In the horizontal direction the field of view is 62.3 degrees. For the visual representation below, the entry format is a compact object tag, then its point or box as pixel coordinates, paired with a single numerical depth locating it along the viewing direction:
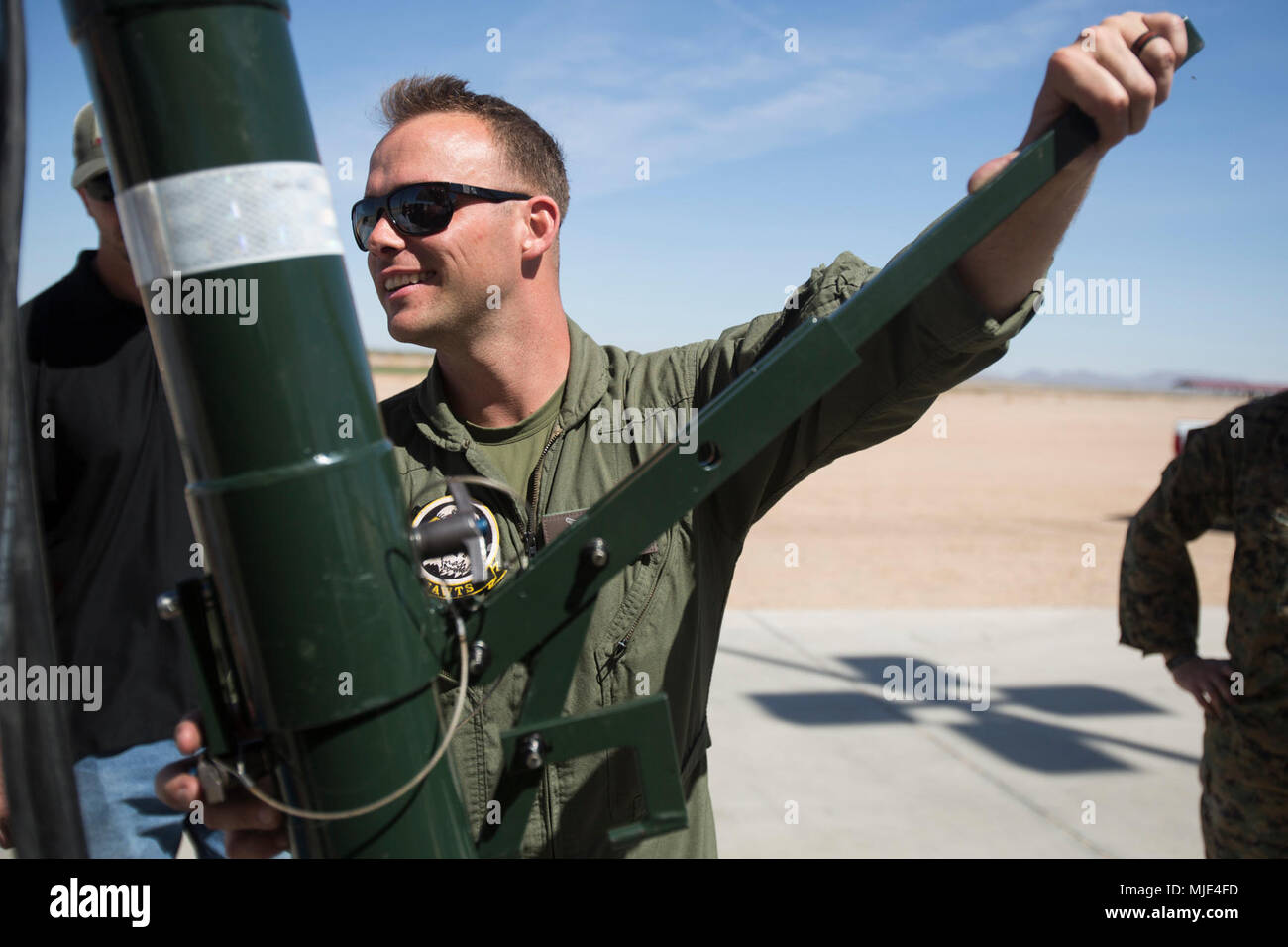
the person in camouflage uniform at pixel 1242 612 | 2.57
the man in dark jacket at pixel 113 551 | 2.45
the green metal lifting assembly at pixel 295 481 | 0.84
